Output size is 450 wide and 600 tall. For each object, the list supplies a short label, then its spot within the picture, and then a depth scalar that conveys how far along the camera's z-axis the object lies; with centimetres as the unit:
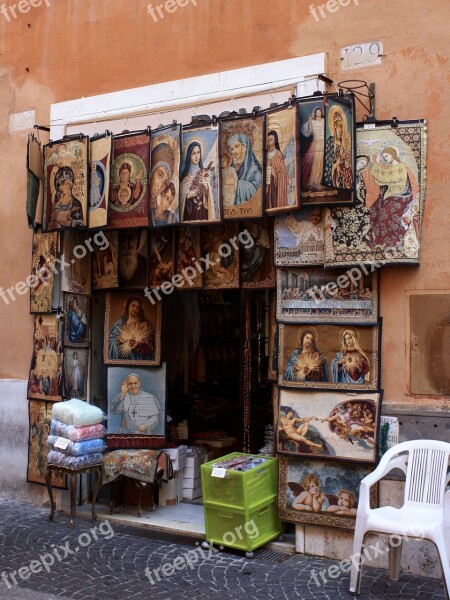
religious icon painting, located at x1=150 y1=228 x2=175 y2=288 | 713
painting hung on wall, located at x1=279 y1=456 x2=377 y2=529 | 582
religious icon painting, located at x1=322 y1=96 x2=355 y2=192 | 564
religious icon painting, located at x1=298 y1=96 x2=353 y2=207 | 572
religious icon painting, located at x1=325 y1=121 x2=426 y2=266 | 562
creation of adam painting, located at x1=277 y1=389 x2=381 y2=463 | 577
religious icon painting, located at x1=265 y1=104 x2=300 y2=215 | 580
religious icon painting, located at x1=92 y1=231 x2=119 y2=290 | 744
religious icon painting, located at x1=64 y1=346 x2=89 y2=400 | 754
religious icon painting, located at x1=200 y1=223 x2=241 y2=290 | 679
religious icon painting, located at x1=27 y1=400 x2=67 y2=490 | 759
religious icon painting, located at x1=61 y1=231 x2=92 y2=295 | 752
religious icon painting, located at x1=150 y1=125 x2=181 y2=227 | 635
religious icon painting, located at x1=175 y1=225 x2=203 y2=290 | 696
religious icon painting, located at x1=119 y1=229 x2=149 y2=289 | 730
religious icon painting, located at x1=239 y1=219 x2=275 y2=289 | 663
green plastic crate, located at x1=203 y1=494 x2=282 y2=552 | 596
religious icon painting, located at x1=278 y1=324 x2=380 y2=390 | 585
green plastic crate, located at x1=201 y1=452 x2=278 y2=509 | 596
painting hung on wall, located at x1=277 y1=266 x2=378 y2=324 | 586
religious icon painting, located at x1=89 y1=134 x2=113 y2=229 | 664
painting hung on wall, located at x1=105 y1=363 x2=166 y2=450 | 743
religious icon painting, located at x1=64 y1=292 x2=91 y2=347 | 755
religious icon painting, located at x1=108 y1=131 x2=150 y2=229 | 655
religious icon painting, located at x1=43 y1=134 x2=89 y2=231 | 677
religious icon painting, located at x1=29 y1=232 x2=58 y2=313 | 757
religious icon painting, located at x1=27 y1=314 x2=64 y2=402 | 748
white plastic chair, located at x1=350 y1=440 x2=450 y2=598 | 477
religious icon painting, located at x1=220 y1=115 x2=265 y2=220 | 606
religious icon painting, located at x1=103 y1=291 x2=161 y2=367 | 744
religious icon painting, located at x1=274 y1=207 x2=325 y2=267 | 600
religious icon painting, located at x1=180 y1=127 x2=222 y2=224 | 620
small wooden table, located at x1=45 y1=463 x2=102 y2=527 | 682
